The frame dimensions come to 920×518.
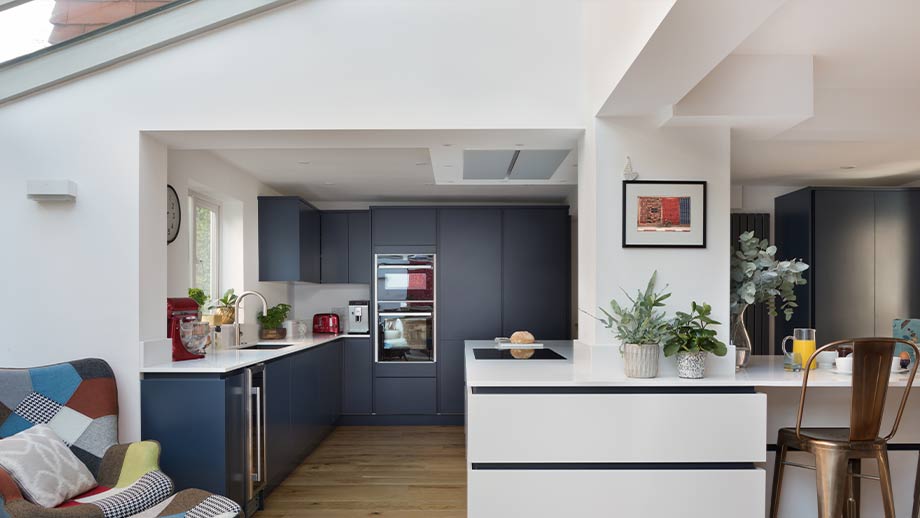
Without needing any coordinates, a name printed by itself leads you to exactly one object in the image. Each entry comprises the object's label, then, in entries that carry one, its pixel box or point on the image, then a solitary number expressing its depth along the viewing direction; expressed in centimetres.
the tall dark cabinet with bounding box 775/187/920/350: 579
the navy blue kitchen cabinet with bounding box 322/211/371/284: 676
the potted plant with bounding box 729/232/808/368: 329
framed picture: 324
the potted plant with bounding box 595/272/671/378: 303
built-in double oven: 651
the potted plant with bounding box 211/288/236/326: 488
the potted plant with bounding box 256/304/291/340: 577
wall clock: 413
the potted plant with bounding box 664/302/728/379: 300
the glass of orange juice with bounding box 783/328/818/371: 339
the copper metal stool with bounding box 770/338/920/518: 271
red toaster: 660
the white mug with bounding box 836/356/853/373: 324
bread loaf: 506
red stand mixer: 368
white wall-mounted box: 327
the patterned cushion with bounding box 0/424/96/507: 252
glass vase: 330
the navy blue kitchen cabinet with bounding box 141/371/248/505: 332
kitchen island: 295
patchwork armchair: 267
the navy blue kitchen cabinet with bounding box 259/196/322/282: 593
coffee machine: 663
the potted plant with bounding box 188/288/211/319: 450
